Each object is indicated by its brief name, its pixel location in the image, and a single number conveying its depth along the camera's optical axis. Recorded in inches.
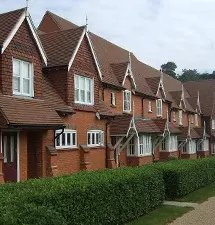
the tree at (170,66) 5857.3
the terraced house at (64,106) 615.2
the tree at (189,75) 5253.9
